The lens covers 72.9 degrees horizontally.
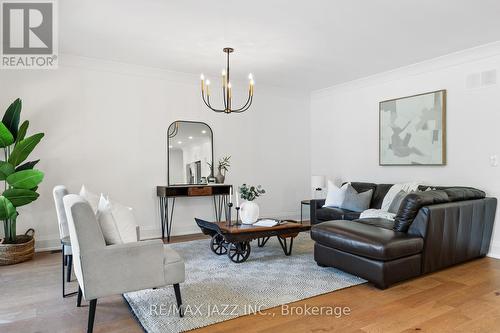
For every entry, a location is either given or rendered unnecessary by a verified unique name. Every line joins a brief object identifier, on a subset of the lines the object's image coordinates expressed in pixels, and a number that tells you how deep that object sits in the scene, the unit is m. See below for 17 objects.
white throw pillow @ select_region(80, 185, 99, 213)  2.96
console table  5.11
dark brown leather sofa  3.08
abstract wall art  4.76
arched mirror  5.48
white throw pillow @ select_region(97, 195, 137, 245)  2.41
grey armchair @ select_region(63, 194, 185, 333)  2.18
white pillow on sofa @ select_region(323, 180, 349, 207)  5.30
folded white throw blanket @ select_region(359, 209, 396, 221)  4.18
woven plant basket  3.85
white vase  4.05
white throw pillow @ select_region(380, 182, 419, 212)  4.62
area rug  2.49
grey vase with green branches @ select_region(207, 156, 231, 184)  5.70
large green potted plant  3.82
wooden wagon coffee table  3.68
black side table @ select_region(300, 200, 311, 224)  6.14
